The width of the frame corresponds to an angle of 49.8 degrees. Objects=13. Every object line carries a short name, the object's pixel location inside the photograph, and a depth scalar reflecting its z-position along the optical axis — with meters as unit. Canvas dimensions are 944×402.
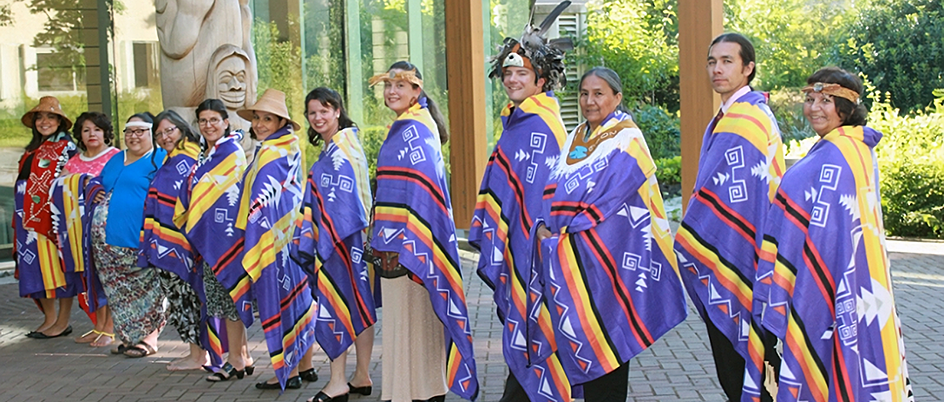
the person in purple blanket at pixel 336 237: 5.36
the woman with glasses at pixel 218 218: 6.04
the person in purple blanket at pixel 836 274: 3.83
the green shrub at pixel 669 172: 18.47
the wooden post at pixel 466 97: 10.98
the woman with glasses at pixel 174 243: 6.39
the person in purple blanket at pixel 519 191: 4.82
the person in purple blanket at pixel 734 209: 4.22
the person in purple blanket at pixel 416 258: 5.05
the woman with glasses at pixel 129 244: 7.04
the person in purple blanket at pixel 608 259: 4.37
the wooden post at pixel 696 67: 8.31
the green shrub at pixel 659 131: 20.69
